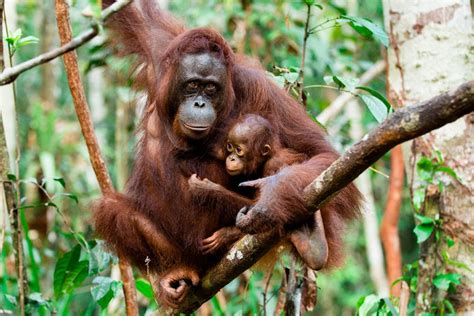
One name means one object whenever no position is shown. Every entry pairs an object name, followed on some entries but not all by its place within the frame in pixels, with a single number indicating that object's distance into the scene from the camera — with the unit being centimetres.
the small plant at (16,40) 575
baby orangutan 566
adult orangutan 579
